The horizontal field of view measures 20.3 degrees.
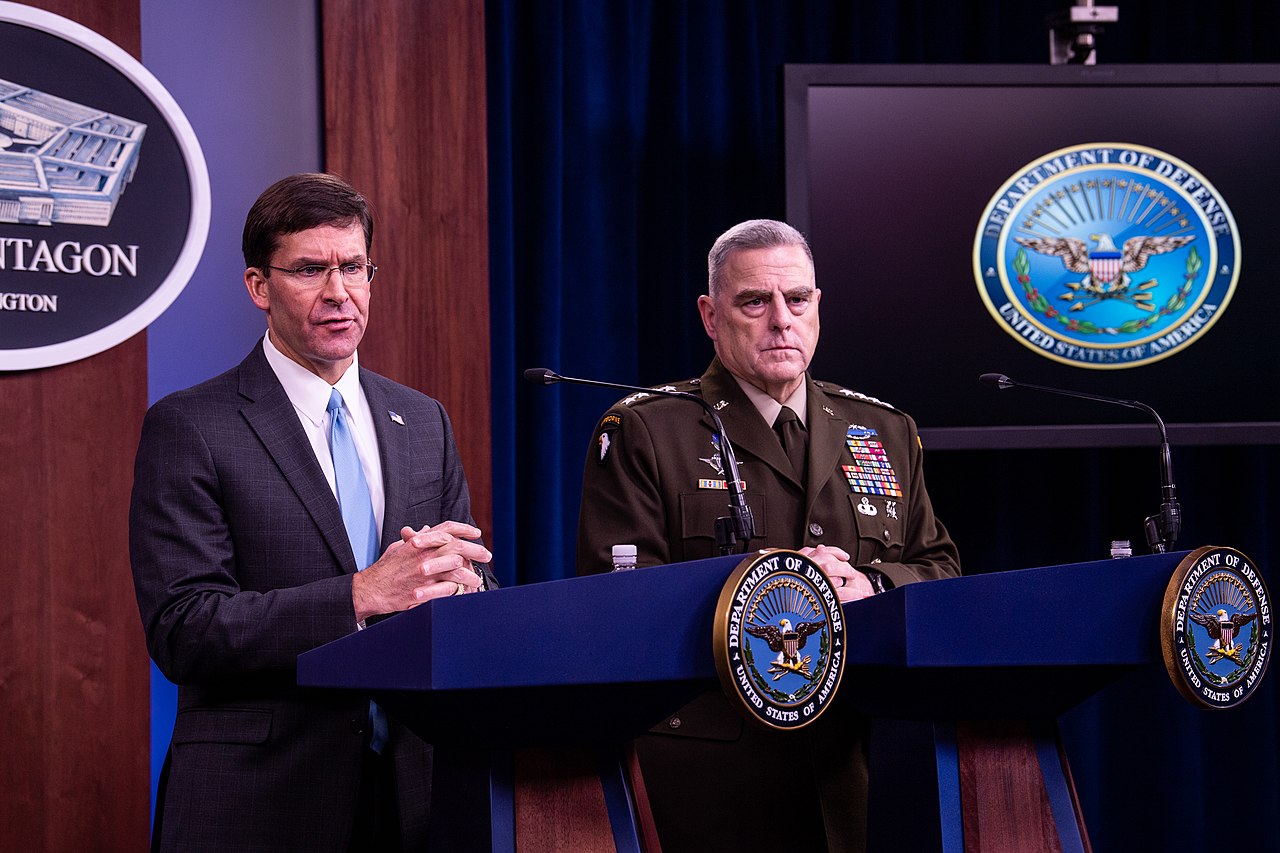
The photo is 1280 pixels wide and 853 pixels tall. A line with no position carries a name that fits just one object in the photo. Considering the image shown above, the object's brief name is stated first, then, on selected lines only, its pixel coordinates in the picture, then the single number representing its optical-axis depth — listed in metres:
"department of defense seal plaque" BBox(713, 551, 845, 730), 4.01
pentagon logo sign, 5.18
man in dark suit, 4.32
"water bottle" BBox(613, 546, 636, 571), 4.15
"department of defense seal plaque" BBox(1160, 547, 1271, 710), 4.19
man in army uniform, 4.66
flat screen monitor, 5.75
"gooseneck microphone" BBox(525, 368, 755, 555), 4.24
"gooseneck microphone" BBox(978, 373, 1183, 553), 4.49
